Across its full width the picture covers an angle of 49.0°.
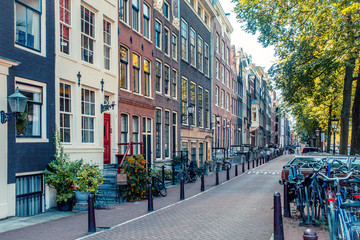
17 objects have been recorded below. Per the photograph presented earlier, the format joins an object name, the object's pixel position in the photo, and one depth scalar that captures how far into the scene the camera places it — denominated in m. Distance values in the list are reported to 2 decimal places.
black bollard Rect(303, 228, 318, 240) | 4.54
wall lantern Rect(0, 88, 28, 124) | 10.91
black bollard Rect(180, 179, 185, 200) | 15.09
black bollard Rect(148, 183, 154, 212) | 12.17
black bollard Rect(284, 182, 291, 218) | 10.44
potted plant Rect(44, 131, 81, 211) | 12.49
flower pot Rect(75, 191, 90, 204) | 12.48
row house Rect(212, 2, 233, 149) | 41.41
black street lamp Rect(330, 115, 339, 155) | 32.96
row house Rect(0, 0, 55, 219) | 11.13
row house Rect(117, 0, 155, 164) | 19.28
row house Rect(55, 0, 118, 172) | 14.40
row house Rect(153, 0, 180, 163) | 24.23
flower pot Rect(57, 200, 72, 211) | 12.66
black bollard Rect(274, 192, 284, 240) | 7.29
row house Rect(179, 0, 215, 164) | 29.77
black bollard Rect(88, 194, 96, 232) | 9.23
